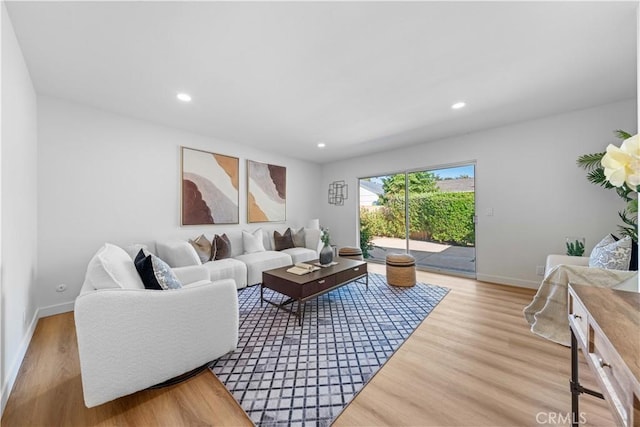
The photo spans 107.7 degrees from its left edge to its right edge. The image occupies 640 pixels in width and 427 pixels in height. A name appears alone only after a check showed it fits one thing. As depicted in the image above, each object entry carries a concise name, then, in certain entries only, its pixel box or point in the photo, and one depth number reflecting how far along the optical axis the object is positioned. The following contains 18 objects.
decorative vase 2.93
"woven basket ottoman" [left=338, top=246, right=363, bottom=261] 3.91
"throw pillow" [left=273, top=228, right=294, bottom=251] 4.34
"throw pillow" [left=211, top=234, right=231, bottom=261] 3.43
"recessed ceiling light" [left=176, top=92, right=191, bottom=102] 2.46
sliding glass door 3.94
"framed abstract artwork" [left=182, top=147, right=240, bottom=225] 3.53
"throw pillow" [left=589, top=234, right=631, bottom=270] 1.90
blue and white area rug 1.36
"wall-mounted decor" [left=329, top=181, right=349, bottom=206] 5.45
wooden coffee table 2.28
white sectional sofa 2.83
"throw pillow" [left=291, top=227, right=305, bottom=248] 4.53
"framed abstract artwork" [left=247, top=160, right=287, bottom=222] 4.36
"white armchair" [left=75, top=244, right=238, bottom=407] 1.22
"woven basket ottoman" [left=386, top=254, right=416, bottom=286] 3.33
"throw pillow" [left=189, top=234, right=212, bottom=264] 3.22
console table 0.55
